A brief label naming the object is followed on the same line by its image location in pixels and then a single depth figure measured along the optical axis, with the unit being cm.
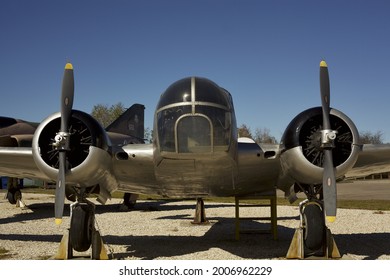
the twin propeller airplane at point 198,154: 654
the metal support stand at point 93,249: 764
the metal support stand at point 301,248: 752
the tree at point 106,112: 7131
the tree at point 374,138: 7546
